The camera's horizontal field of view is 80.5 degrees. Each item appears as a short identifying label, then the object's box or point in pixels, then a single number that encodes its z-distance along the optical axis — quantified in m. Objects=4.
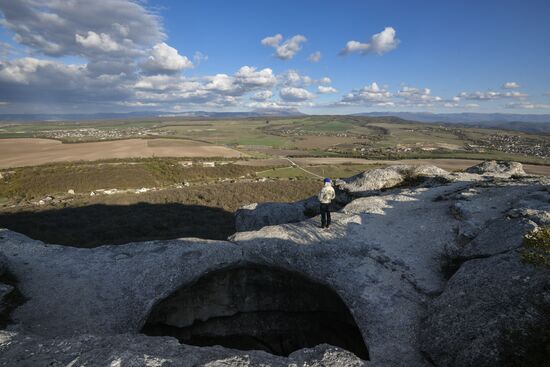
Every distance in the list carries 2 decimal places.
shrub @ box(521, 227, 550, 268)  8.94
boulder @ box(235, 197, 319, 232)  26.02
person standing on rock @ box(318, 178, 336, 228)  16.56
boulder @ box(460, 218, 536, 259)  11.41
